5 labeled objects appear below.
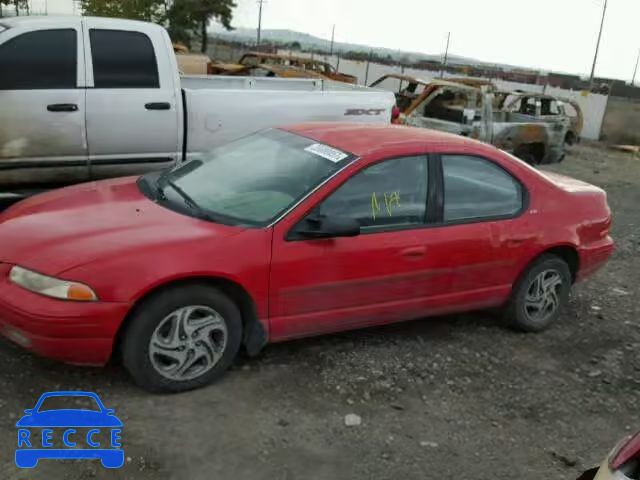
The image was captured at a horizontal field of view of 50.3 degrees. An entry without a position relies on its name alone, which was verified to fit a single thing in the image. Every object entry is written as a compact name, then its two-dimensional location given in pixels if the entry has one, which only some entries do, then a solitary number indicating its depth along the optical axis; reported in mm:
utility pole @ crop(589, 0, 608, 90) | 40219
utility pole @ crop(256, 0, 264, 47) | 62562
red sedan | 3453
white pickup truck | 5684
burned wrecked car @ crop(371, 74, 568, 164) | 11453
